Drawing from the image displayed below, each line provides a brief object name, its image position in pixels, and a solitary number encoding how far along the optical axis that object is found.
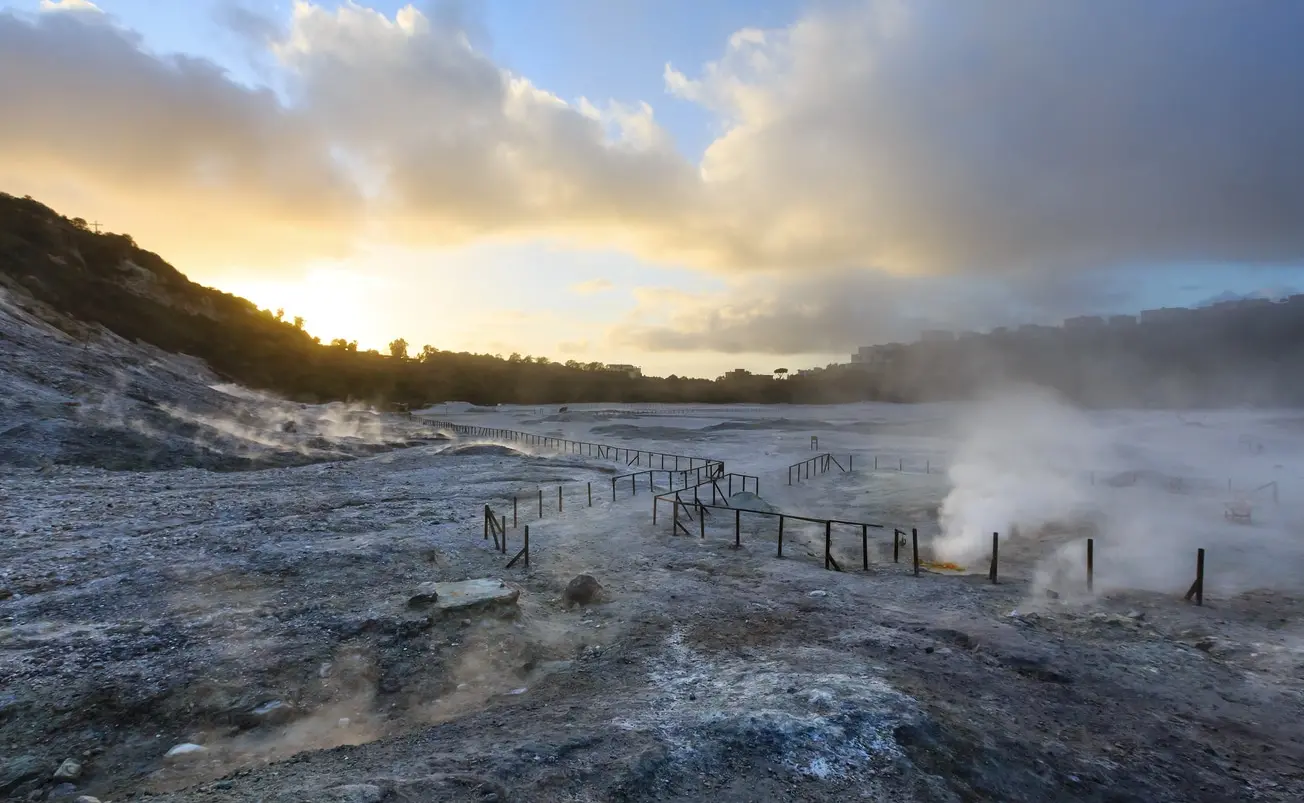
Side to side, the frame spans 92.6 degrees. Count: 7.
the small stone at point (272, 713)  7.17
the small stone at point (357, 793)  4.90
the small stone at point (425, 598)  10.16
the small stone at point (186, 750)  6.49
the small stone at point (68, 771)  5.98
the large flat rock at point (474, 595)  9.89
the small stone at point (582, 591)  11.49
